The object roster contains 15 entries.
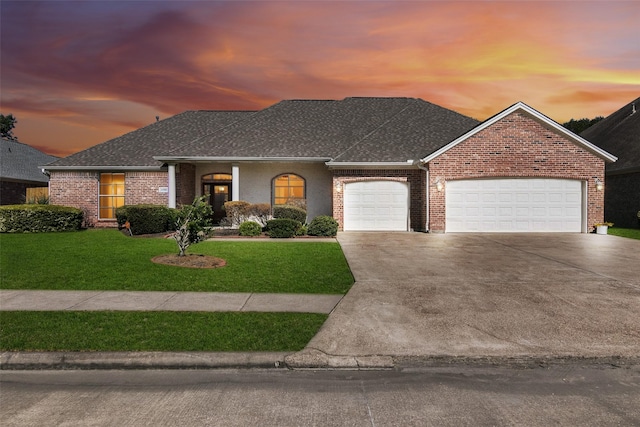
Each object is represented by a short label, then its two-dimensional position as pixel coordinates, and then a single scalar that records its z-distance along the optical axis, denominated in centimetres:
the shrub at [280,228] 1699
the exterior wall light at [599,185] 1816
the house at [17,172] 2645
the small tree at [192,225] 1138
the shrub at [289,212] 1827
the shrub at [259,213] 1855
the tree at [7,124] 6297
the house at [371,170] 1819
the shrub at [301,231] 1783
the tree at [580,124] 4794
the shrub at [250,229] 1744
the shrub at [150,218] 1714
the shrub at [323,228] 1773
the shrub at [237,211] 1852
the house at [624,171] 2167
